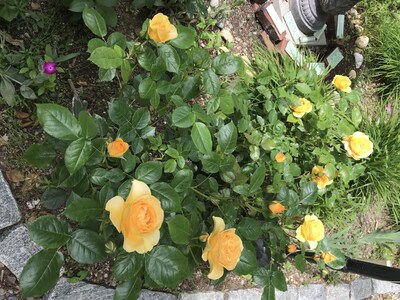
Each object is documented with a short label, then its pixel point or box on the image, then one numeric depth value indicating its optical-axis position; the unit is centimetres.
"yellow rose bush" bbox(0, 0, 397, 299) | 104
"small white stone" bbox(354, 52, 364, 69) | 291
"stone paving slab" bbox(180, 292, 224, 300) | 183
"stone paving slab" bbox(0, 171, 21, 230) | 142
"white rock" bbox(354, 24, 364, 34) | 301
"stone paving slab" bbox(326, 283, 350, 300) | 238
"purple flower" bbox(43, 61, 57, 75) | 148
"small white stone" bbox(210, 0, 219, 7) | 222
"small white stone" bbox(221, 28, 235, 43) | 227
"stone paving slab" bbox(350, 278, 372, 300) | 253
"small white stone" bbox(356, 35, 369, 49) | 292
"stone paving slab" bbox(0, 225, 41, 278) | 142
